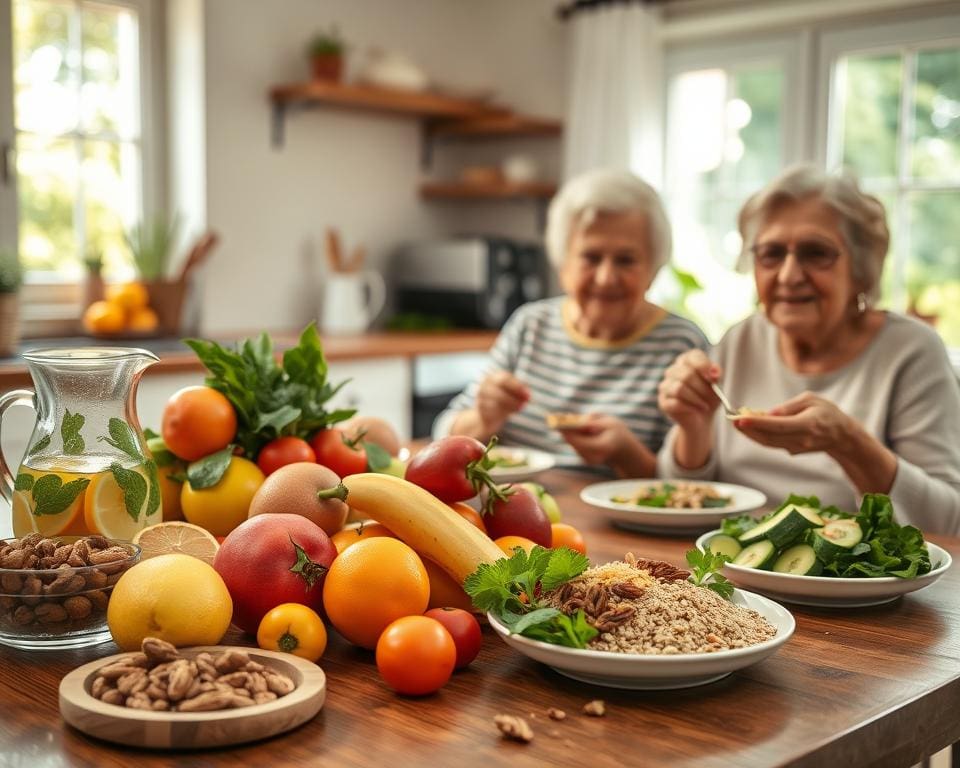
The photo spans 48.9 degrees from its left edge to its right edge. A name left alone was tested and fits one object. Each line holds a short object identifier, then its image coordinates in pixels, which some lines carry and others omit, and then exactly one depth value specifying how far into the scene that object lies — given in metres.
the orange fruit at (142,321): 3.49
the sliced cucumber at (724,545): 1.27
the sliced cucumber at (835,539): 1.18
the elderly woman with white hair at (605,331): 2.31
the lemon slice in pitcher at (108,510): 1.07
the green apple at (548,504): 1.40
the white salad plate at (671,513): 1.49
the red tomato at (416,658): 0.89
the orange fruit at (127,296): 3.47
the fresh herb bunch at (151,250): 3.58
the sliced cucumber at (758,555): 1.21
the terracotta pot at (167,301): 3.61
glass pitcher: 1.06
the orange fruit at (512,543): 1.08
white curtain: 3.90
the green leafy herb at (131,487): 1.08
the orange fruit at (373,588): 0.96
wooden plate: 0.77
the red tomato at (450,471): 1.09
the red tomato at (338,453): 1.30
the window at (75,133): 3.40
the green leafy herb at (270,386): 1.28
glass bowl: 0.95
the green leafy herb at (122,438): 1.09
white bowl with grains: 0.86
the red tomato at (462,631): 0.94
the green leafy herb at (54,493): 1.05
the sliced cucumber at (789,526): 1.22
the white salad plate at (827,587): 1.13
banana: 1.02
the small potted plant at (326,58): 3.76
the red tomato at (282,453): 1.25
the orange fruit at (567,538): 1.22
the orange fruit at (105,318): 3.40
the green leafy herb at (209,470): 1.21
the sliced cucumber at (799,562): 1.18
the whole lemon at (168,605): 0.91
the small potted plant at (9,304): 2.98
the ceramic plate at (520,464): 1.81
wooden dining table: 0.79
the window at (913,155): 3.42
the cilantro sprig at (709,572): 1.03
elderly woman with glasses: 1.77
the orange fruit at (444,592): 1.04
